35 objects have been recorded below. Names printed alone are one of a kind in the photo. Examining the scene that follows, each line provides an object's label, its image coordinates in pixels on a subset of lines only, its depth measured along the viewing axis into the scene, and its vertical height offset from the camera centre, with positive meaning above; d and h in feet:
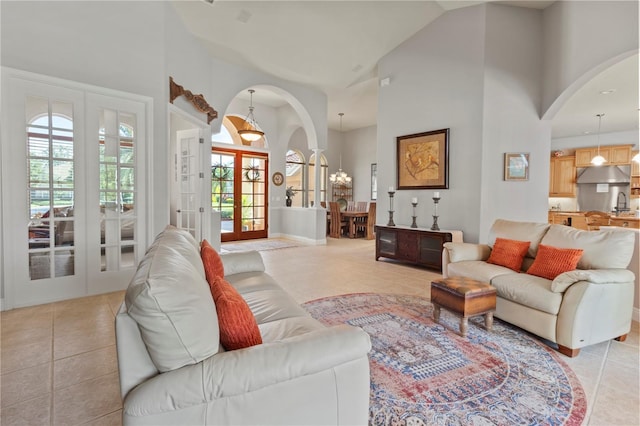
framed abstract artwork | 16.60 +2.46
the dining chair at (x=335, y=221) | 29.09 -1.67
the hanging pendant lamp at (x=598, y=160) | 24.98 +3.65
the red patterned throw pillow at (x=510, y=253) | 10.23 -1.64
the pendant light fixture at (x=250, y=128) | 23.84 +6.75
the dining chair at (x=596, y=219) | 22.11 -1.05
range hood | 25.86 +2.61
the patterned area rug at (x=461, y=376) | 5.53 -3.69
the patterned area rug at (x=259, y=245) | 22.95 -3.31
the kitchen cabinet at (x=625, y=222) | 18.92 -1.05
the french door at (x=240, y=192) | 26.23 +0.92
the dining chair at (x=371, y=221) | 28.94 -1.64
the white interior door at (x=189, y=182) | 17.16 +1.17
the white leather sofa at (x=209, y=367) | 3.43 -1.98
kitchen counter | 19.24 -1.06
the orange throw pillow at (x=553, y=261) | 8.67 -1.63
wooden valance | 13.67 +5.06
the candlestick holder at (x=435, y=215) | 16.19 -0.62
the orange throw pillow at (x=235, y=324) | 4.19 -1.67
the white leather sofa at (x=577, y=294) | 7.52 -2.31
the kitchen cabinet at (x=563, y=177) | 28.84 +2.63
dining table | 29.07 -1.40
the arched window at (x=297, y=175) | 33.53 +3.04
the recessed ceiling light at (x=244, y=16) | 14.57 +8.93
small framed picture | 15.46 +1.96
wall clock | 28.81 +2.24
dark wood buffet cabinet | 15.46 -2.15
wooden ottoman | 8.18 -2.56
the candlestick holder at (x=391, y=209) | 18.45 -0.36
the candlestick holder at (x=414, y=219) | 17.32 -0.86
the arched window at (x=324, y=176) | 36.60 +3.21
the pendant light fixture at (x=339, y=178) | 33.81 +2.78
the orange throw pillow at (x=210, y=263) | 6.40 -1.37
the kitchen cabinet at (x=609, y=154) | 26.00 +4.38
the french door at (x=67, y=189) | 10.15 +0.45
